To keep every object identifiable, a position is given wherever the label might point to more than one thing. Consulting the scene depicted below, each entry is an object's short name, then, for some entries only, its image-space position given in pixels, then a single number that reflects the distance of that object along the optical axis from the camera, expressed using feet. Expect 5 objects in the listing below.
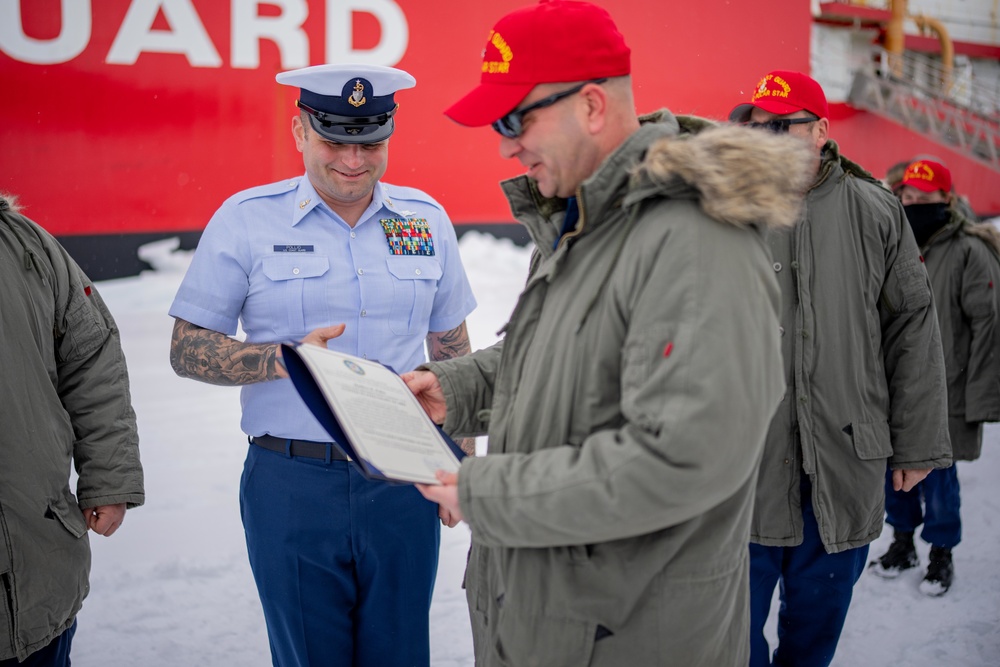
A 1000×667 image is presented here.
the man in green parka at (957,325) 13.26
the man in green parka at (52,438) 6.09
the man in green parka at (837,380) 8.13
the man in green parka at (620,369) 3.95
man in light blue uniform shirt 7.37
